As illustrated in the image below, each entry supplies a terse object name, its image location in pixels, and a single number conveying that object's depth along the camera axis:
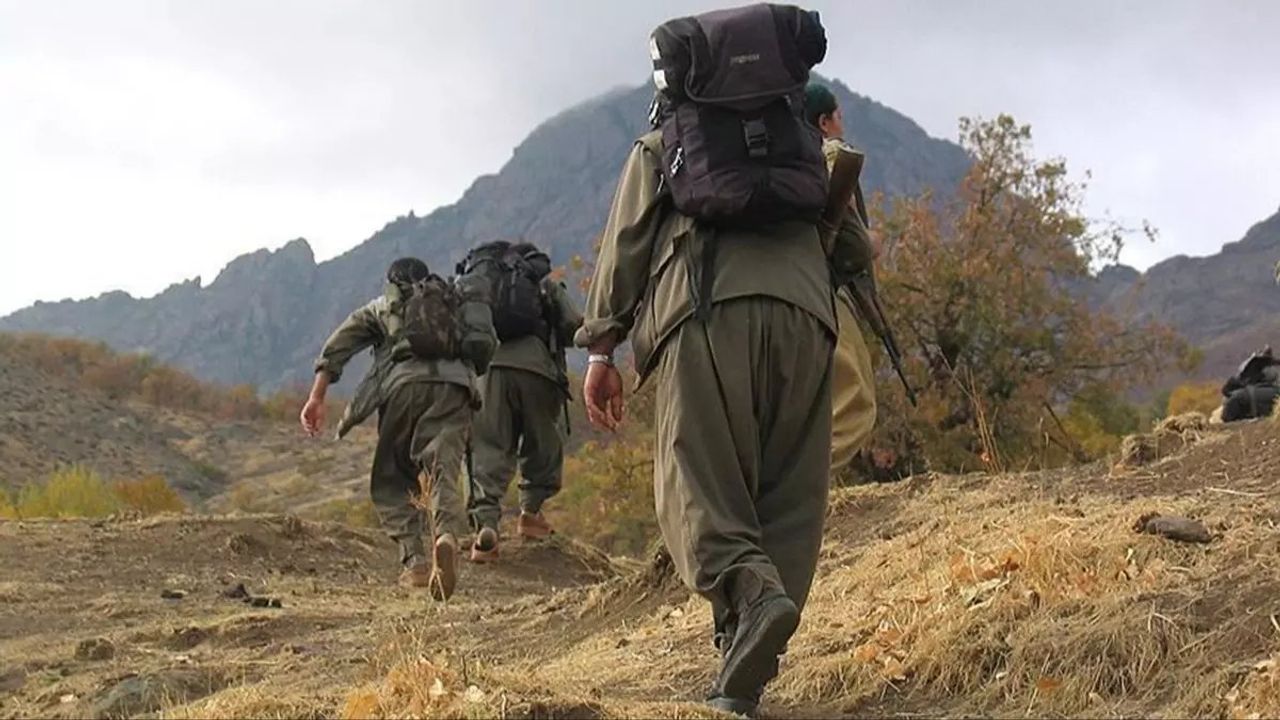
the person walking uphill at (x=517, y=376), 9.51
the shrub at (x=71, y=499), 24.38
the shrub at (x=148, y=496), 27.62
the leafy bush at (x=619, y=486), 23.25
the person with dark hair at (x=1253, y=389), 10.39
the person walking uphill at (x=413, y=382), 8.33
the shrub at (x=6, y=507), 21.16
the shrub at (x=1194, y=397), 38.28
